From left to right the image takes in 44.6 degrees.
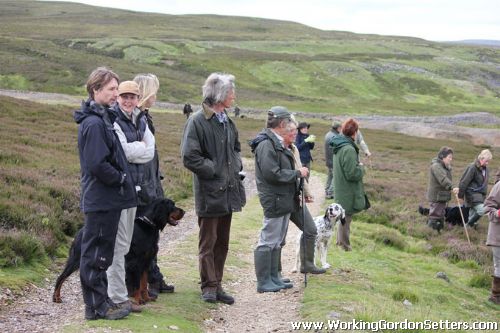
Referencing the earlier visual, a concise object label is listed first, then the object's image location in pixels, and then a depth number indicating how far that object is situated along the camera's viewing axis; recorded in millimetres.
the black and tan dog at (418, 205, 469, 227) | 17500
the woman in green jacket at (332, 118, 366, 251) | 11148
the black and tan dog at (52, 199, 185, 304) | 7422
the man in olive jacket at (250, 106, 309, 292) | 8562
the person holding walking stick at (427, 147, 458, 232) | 15664
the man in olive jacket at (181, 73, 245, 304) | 7781
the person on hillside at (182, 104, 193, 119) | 49112
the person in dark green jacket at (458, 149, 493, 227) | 16219
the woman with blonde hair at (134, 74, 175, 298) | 7602
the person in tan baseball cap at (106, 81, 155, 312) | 7000
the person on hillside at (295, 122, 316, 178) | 17795
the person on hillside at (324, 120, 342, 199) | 19030
